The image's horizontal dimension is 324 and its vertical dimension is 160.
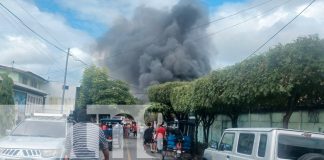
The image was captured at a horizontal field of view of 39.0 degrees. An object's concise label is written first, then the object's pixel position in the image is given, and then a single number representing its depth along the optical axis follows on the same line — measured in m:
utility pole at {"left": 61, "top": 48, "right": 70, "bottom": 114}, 41.63
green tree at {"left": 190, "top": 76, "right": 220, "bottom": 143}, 16.26
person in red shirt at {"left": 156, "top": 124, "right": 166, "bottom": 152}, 21.68
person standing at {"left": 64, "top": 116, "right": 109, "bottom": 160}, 6.87
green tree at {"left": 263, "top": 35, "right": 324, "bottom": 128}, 10.38
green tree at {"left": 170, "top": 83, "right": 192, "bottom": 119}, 21.28
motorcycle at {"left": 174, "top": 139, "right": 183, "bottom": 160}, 19.30
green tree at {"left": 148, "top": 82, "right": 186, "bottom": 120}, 32.29
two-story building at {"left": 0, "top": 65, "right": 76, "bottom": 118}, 36.00
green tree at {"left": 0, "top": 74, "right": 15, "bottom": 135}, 22.10
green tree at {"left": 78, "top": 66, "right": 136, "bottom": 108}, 47.56
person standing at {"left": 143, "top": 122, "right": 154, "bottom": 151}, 25.48
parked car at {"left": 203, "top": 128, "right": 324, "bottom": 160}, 7.73
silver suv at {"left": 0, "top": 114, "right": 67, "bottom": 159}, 9.53
